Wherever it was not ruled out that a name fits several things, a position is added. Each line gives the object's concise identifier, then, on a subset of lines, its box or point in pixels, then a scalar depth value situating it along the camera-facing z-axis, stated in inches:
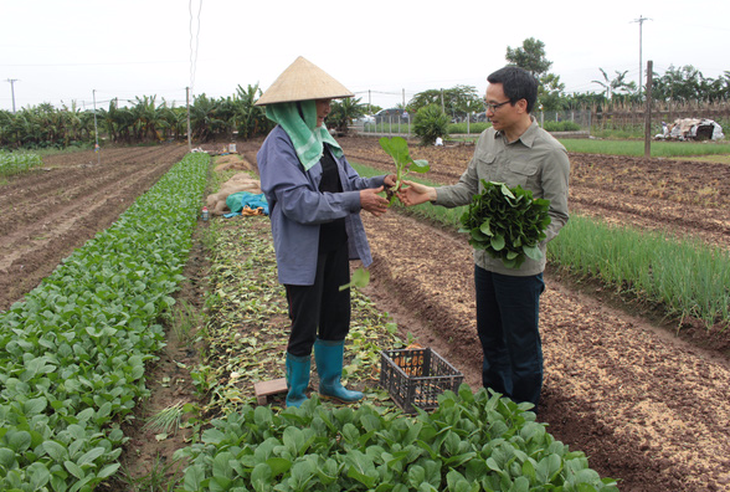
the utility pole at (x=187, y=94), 1345.5
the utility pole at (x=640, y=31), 1561.3
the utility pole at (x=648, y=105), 605.6
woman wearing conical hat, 99.0
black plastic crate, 115.3
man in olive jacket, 98.0
